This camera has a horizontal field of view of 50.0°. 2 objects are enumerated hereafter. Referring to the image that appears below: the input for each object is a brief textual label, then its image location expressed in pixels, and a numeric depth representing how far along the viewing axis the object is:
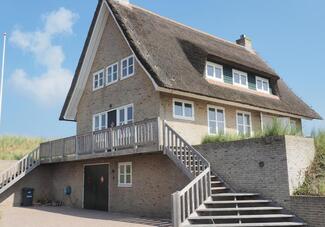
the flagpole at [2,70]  26.45
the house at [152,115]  14.14
